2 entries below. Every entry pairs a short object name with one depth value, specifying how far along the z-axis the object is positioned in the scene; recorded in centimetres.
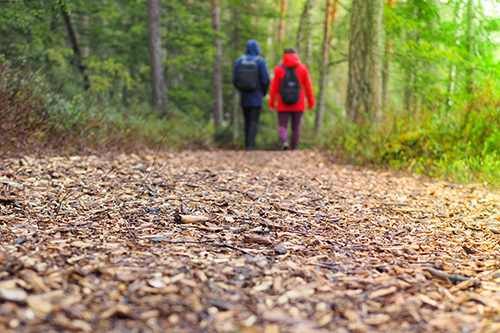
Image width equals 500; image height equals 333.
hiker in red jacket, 823
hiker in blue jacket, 827
